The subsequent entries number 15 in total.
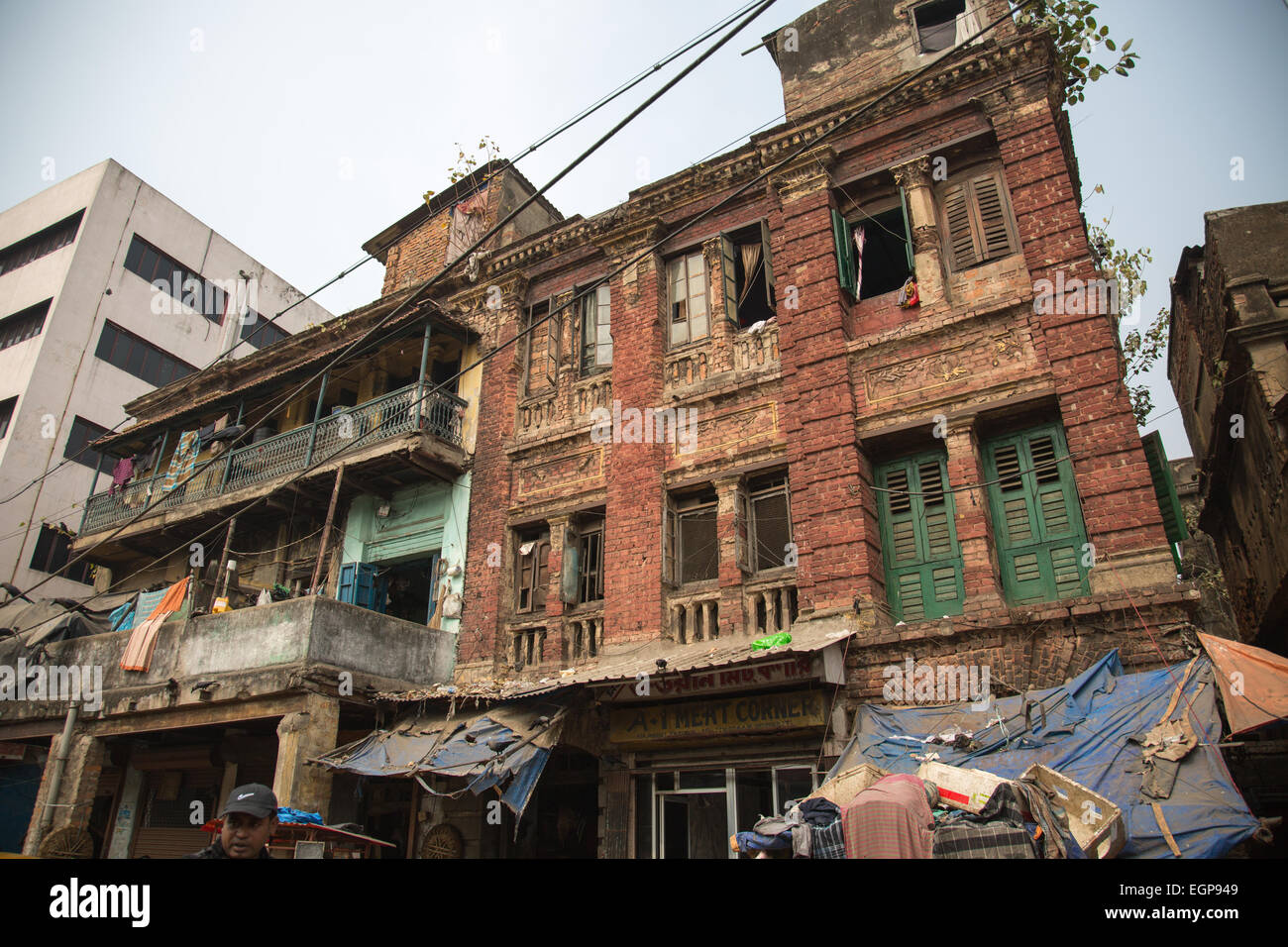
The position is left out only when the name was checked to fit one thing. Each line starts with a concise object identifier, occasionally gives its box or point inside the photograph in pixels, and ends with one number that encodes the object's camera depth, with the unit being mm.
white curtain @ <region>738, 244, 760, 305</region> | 13578
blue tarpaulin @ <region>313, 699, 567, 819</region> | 9961
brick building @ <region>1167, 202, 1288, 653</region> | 10328
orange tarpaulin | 6648
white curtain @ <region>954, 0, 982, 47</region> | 12086
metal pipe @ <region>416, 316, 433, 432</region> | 14250
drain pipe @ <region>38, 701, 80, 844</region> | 13690
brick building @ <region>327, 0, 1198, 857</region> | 9797
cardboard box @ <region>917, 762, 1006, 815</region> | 6578
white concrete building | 25359
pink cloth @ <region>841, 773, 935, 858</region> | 5809
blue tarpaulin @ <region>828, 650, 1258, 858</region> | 6211
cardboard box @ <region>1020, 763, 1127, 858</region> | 6062
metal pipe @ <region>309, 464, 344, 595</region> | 13695
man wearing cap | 4316
